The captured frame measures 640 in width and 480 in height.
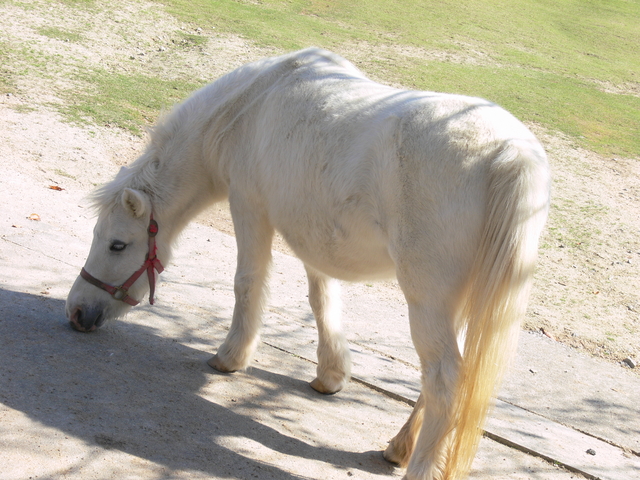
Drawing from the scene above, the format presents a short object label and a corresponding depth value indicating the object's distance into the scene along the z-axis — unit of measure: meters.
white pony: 2.62
